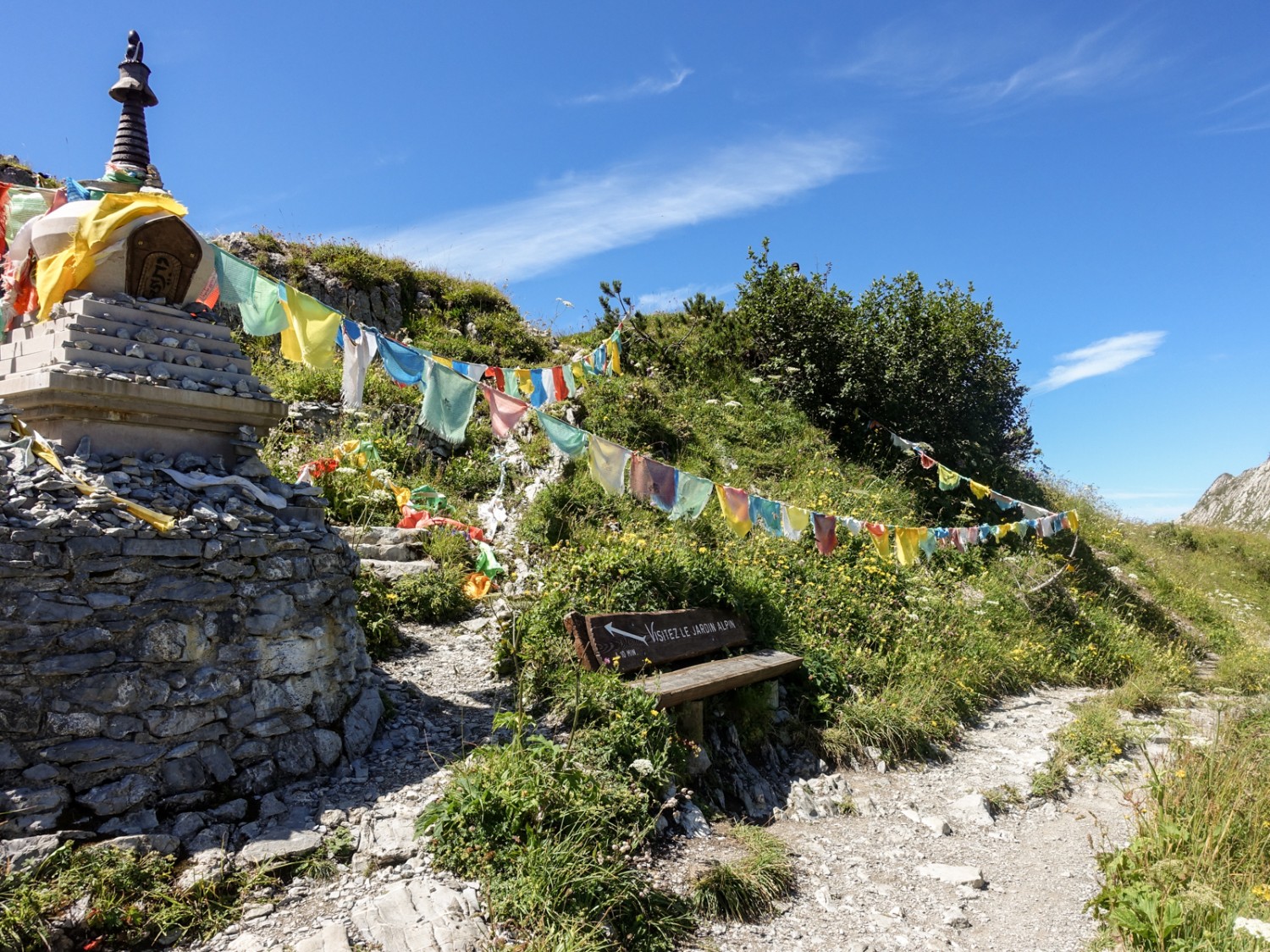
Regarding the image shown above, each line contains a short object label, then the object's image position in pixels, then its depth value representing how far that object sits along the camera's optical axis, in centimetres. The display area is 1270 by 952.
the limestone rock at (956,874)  589
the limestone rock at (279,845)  462
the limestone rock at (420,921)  415
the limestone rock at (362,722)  582
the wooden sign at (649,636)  650
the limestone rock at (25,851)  411
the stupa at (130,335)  513
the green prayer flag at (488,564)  959
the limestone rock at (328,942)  399
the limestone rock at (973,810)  699
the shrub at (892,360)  1595
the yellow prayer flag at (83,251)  532
